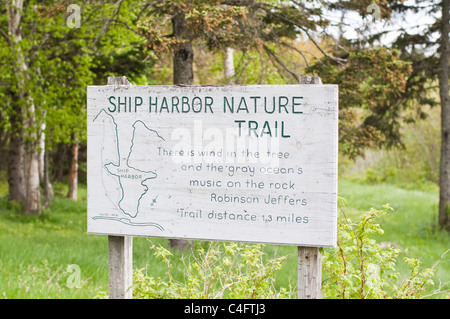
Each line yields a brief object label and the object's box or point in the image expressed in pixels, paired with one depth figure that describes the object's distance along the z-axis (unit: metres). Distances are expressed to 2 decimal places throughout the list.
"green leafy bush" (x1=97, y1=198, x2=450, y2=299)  3.81
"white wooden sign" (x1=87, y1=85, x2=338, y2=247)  3.44
